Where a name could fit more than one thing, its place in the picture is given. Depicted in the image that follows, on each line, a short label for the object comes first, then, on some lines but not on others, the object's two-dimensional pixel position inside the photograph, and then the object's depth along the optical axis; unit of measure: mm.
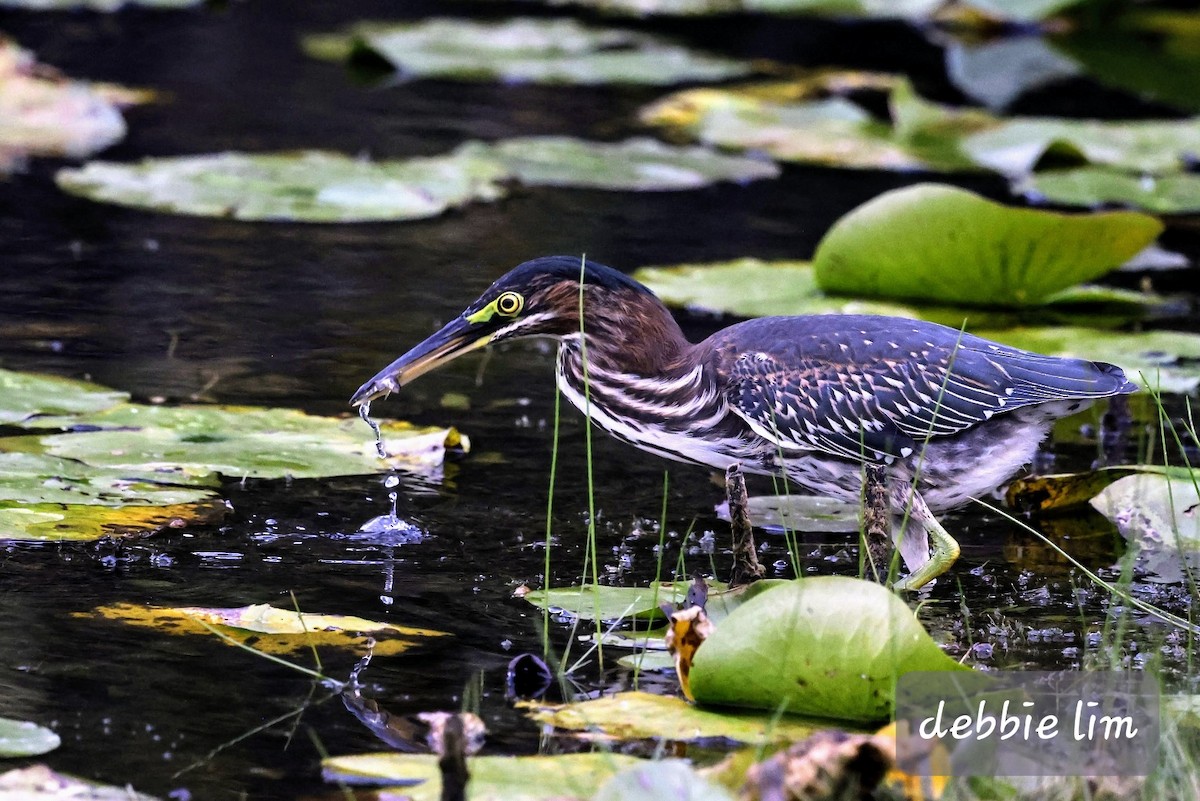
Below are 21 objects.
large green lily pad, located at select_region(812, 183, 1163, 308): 15102
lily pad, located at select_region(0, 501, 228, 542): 10086
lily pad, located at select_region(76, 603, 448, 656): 9250
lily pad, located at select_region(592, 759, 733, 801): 6676
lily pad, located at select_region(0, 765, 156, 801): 7066
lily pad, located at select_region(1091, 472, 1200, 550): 11477
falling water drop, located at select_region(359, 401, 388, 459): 10820
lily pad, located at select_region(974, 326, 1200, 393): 14230
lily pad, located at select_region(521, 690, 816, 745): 8234
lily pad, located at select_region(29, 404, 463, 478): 11492
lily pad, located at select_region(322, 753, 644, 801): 7301
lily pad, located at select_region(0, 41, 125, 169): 21437
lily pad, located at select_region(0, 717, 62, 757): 7598
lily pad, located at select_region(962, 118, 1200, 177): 22062
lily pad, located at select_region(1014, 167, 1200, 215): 20391
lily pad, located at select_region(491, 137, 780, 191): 20672
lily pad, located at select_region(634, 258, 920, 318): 15906
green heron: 10781
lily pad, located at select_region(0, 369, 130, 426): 12109
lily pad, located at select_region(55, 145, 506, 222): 18047
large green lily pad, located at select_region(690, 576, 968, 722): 8141
